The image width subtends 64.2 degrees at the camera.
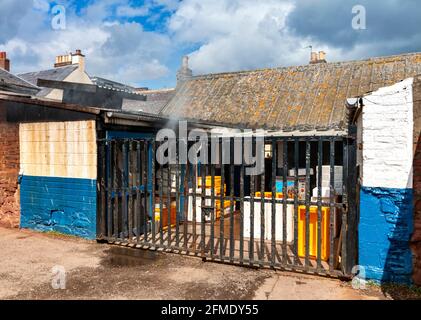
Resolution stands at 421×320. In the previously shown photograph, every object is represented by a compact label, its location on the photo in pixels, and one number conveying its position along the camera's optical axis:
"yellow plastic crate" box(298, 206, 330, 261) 6.08
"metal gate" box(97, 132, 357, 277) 5.15
